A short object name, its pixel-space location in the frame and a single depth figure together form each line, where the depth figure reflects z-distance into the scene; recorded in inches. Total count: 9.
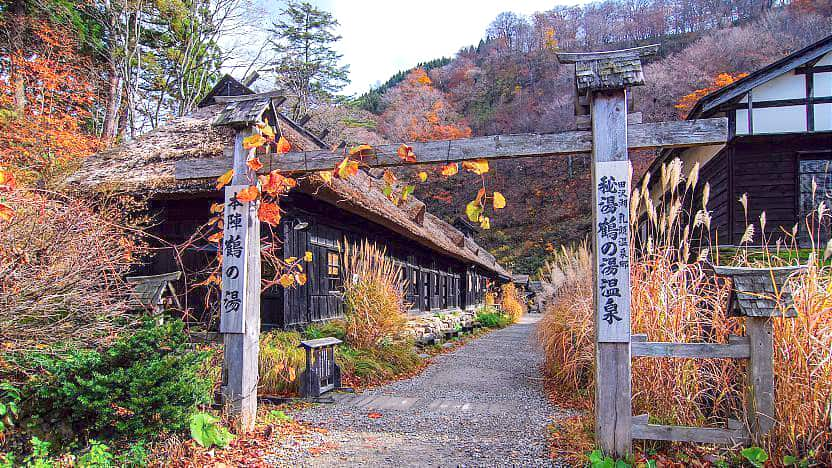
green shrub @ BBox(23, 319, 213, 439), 135.5
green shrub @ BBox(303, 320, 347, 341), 286.2
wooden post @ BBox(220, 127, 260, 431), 166.4
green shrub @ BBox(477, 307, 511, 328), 704.4
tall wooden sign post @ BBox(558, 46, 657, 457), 134.4
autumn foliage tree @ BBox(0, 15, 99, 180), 449.1
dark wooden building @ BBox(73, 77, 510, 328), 296.0
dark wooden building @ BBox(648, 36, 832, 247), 363.9
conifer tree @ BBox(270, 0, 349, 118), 1130.7
